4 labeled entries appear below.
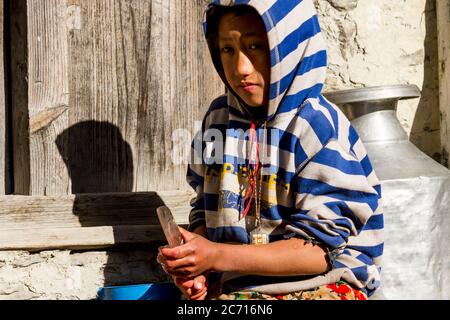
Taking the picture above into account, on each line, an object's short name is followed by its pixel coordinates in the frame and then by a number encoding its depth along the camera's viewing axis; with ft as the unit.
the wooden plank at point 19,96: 10.26
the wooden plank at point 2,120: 10.39
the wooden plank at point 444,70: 10.25
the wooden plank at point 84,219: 9.64
